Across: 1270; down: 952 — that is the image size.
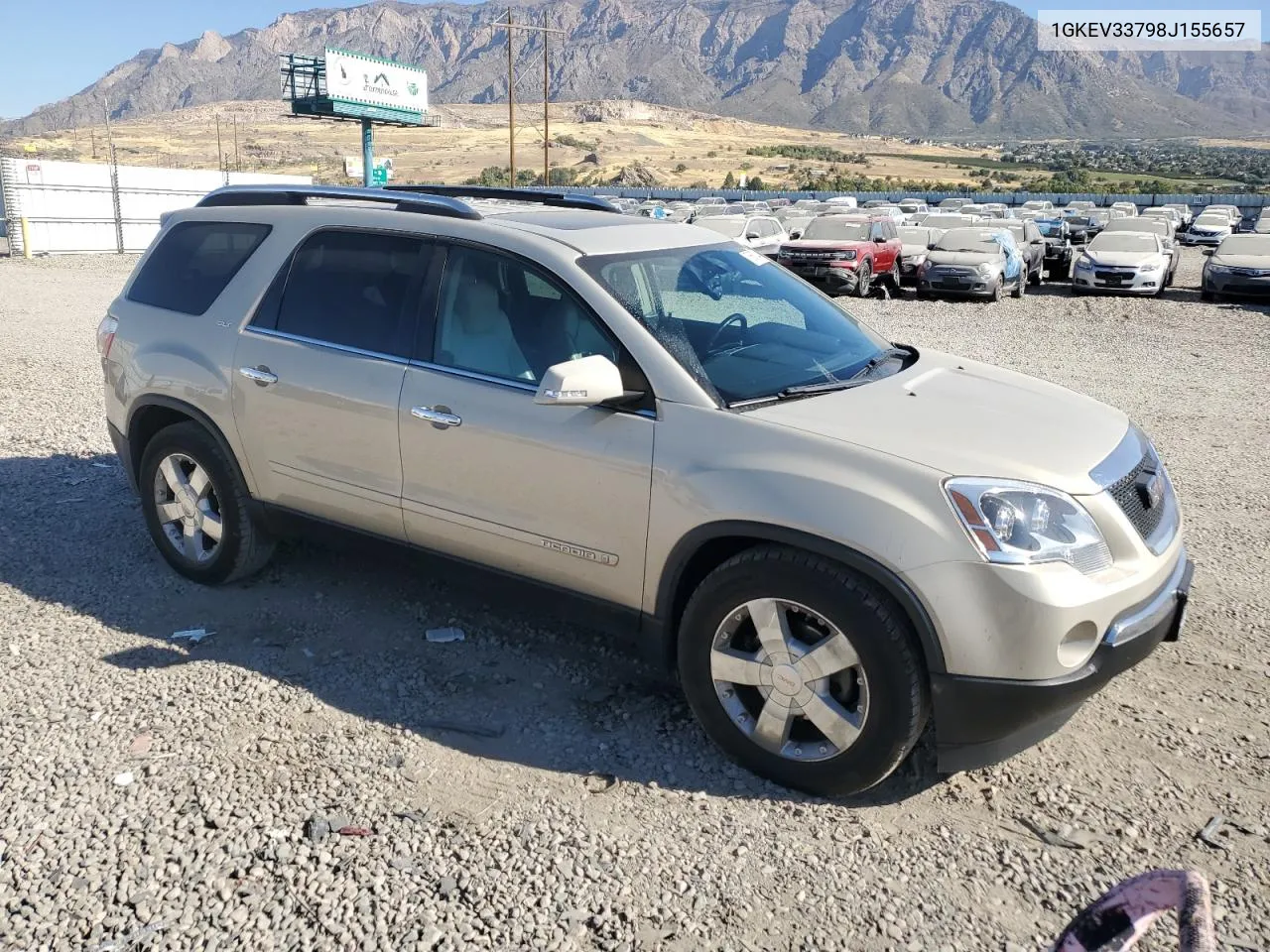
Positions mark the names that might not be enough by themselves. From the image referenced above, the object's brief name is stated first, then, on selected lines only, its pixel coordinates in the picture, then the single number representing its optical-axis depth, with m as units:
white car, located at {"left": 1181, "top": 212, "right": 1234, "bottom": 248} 40.12
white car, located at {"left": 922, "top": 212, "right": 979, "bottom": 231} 31.05
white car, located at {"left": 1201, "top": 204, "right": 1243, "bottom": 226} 42.50
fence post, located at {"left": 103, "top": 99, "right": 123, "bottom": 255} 29.58
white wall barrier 27.53
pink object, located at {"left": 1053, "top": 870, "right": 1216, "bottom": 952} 1.60
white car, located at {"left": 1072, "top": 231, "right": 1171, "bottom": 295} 21.22
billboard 56.91
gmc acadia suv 3.24
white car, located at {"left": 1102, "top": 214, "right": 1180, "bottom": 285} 27.24
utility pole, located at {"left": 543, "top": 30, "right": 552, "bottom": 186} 43.78
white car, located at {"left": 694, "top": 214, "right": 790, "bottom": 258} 22.84
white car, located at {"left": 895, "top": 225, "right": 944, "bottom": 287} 22.48
